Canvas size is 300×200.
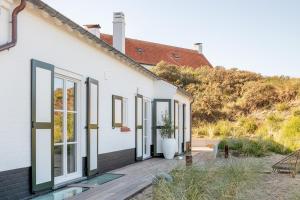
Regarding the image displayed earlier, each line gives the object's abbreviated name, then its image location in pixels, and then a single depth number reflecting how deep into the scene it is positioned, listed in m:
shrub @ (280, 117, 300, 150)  15.15
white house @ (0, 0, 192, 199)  5.64
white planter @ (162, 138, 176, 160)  13.92
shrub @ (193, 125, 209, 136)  24.00
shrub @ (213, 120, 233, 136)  22.55
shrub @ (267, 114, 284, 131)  20.84
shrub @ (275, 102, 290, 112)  25.14
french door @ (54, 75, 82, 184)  7.34
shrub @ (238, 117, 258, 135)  22.95
